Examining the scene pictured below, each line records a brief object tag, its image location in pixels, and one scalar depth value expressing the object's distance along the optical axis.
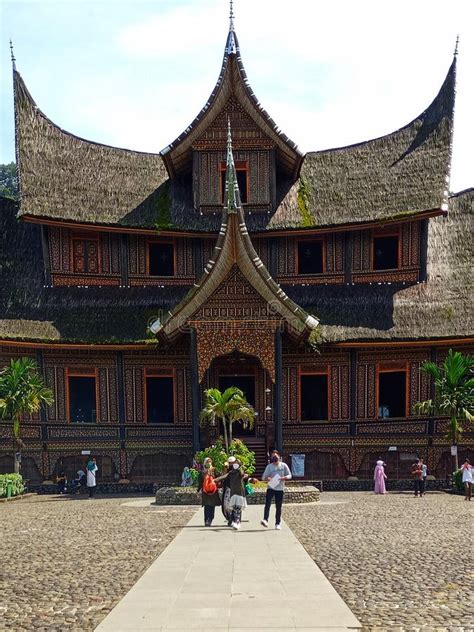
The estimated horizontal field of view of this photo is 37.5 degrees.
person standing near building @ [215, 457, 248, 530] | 14.70
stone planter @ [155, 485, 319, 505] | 19.75
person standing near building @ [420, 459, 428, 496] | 21.81
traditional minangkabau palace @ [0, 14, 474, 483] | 24.06
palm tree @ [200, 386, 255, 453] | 21.03
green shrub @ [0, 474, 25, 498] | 22.19
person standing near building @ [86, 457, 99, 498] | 23.47
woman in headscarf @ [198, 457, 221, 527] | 14.83
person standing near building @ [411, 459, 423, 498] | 21.66
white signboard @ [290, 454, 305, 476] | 25.23
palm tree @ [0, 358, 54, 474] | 22.98
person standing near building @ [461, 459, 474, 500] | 20.73
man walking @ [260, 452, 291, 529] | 14.33
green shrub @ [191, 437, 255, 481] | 19.91
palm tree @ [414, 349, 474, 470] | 22.98
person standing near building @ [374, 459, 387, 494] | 23.00
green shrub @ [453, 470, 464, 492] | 22.50
